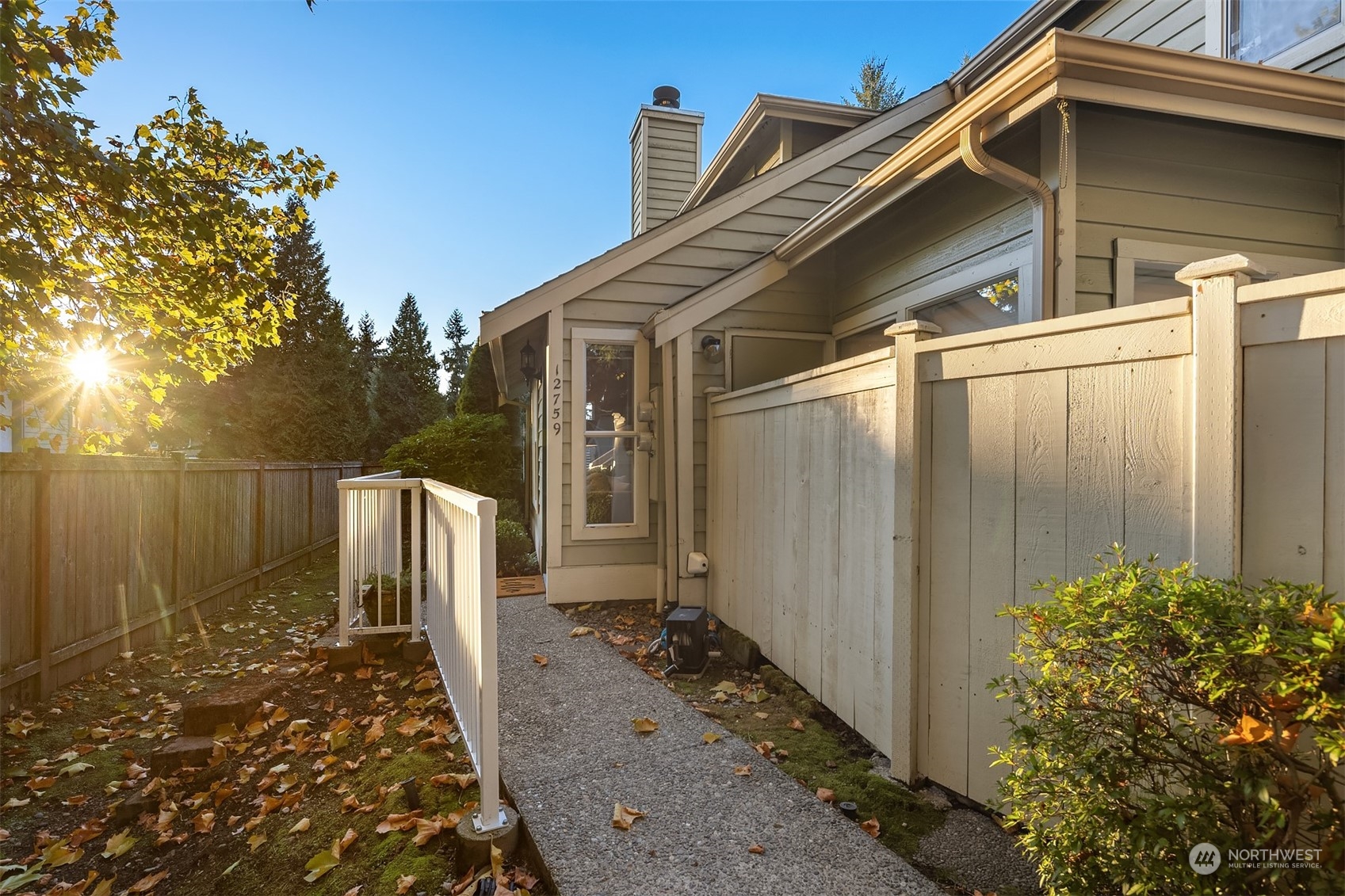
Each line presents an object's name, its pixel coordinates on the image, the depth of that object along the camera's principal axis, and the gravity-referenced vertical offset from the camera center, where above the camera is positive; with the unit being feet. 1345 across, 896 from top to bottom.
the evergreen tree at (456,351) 139.06 +21.41
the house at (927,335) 7.52 +2.63
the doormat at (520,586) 22.09 -4.98
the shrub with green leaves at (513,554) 26.02 -4.43
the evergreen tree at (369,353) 87.66 +15.16
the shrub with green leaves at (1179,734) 4.04 -2.11
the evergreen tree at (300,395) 58.80 +4.85
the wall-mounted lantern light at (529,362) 25.11 +3.33
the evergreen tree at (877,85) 64.59 +36.41
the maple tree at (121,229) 11.75 +4.85
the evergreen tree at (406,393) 88.02 +7.69
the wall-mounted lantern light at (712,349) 18.61 +2.84
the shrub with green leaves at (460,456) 36.70 -0.50
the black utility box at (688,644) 14.30 -4.37
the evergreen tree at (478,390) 64.39 +5.81
